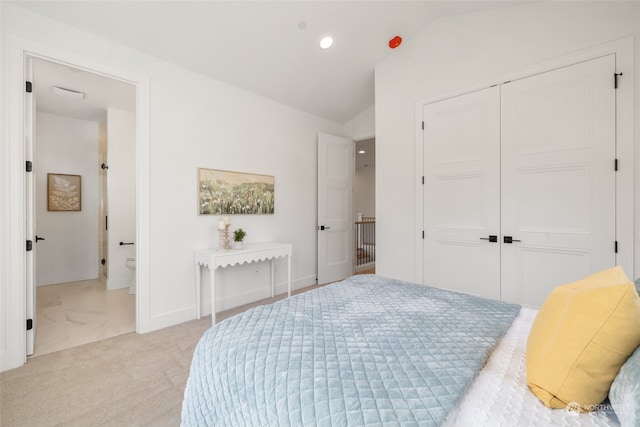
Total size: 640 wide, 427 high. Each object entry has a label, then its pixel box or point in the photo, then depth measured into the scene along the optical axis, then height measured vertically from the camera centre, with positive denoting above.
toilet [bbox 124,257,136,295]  3.96 -0.80
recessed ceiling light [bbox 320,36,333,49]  2.96 +1.84
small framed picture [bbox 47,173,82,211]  4.30 +0.34
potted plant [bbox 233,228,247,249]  3.13 -0.29
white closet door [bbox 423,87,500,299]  2.67 +0.21
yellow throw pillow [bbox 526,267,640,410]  0.77 -0.38
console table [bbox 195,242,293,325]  2.82 -0.47
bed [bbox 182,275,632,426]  0.76 -0.52
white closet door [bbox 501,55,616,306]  2.17 +0.30
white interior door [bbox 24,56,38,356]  2.17 +0.07
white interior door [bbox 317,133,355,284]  4.38 +0.09
